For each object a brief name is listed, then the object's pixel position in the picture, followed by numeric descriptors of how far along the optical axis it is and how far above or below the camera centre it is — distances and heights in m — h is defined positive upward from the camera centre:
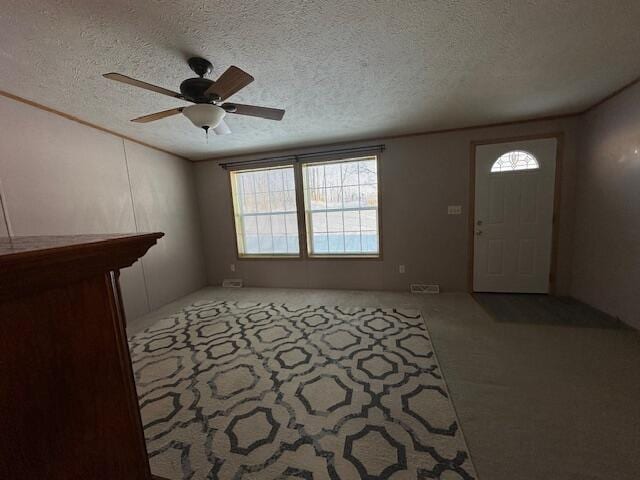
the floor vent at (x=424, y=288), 3.51 -1.17
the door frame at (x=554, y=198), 2.97 +0.03
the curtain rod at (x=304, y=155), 3.47 +0.84
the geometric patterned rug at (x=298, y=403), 1.24 -1.22
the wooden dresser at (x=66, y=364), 0.38 -0.24
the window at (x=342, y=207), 3.67 +0.05
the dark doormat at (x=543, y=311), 2.45 -1.23
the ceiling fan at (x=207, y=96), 1.46 +0.79
